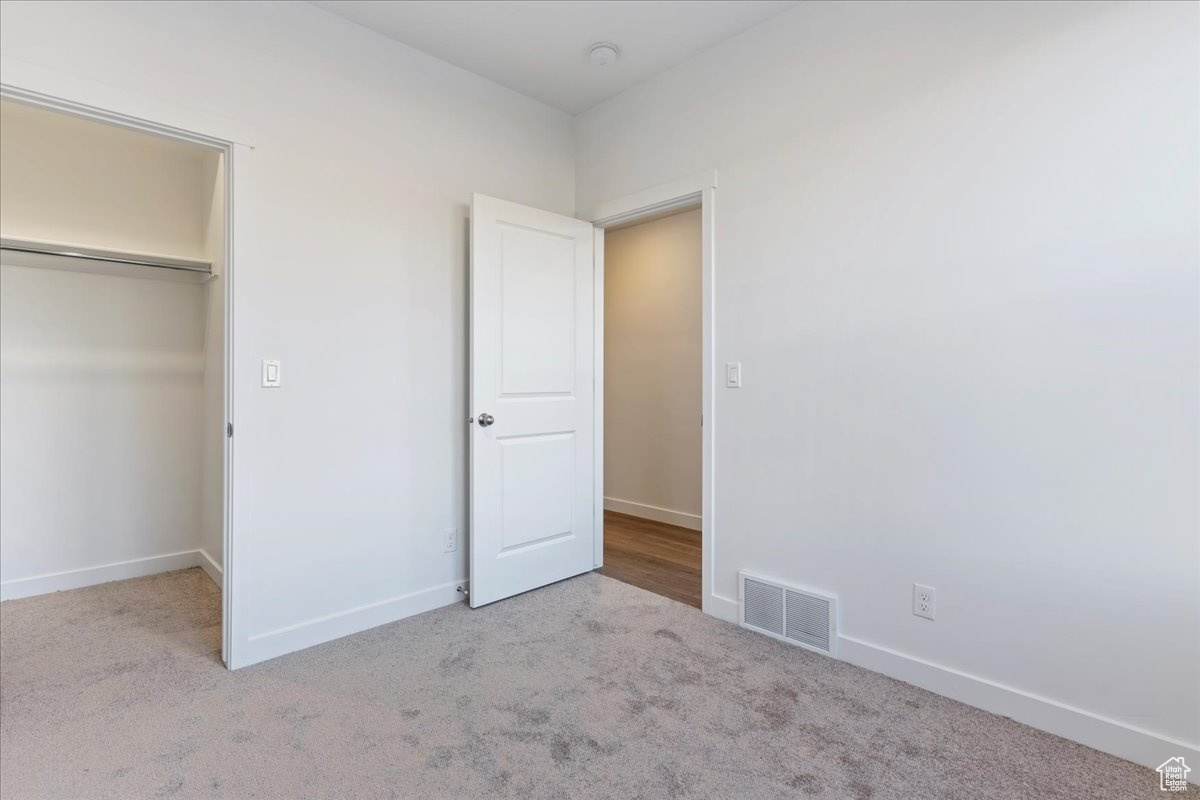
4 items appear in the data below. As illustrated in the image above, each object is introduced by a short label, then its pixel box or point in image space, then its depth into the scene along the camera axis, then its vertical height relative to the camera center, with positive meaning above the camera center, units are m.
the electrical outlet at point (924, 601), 2.04 -0.74
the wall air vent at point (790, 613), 2.30 -0.93
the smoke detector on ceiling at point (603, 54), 2.68 +1.72
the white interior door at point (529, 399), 2.79 +0.02
